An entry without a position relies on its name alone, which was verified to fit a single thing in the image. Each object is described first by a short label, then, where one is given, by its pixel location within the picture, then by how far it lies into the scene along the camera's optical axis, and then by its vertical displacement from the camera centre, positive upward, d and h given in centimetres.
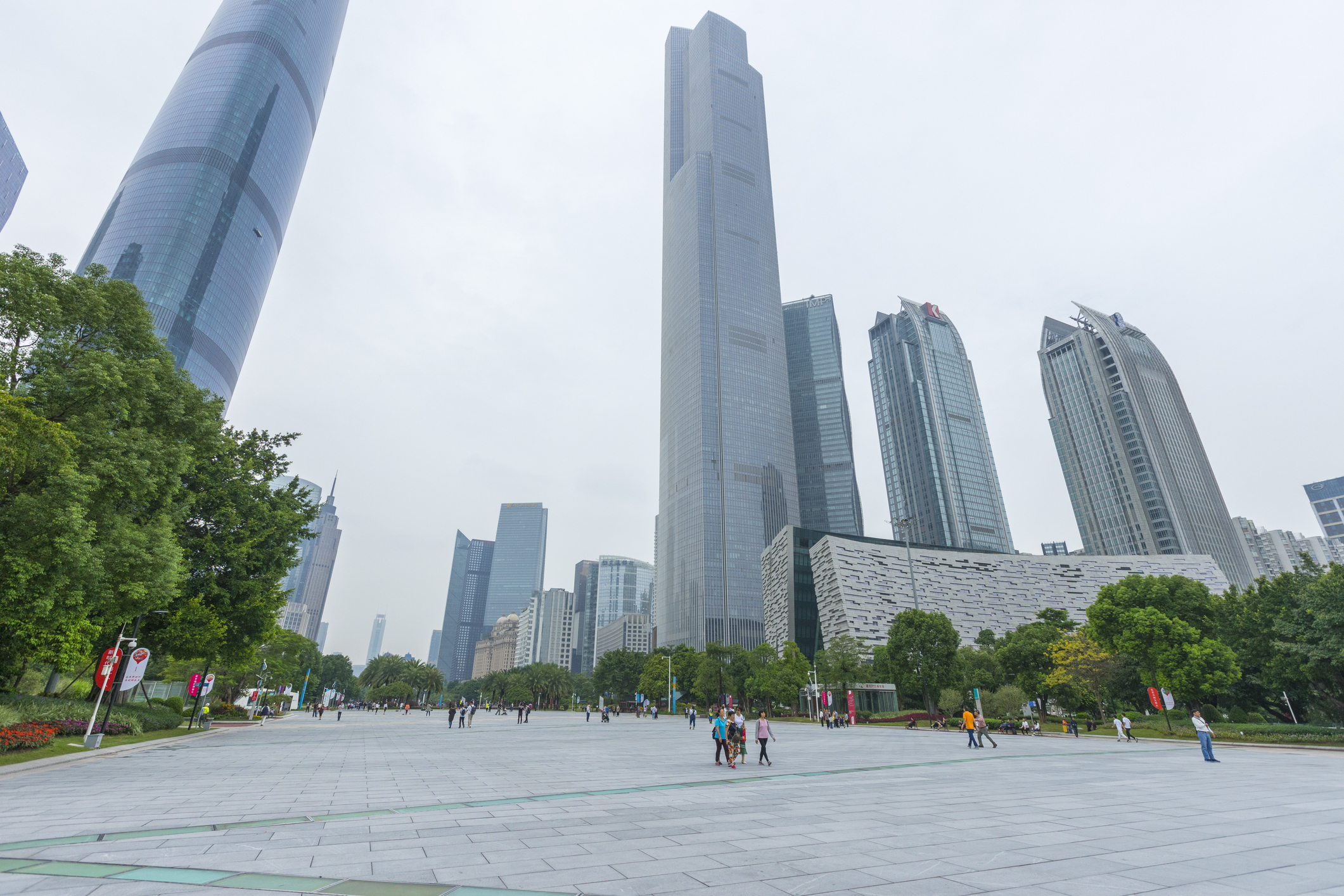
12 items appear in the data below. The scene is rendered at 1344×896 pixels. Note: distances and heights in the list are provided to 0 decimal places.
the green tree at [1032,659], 5862 +368
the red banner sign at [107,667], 2267 +108
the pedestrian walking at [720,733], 1861 -109
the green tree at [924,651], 5678 +421
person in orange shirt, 2784 -117
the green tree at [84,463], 1773 +719
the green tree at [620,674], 11394 +424
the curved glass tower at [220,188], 10369 +9164
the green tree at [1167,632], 4044 +461
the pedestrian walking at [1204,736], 2097 -127
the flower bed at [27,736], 1709 -112
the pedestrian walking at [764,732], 1928 -106
